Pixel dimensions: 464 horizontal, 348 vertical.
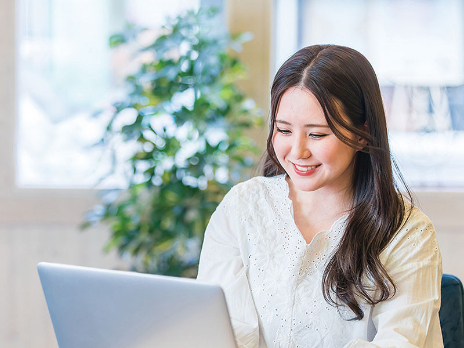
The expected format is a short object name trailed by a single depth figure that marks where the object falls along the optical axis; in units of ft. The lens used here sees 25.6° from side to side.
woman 5.45
